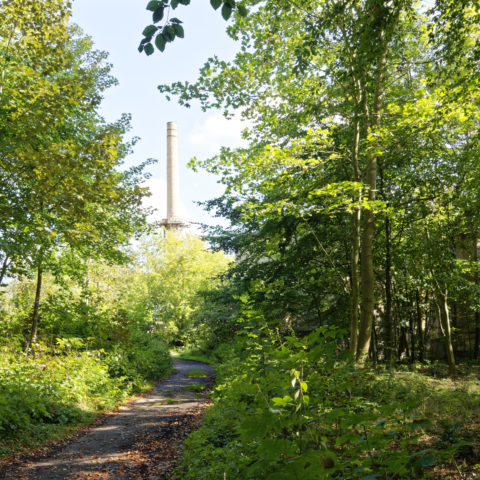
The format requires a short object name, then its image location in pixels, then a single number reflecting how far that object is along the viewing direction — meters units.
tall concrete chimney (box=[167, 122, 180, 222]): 43.91
